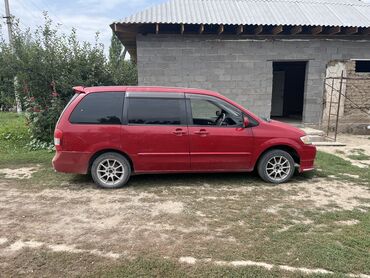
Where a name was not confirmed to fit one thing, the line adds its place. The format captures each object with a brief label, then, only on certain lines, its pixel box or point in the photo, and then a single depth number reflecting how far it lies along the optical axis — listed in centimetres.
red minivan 505
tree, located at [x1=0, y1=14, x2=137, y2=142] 824
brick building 970
